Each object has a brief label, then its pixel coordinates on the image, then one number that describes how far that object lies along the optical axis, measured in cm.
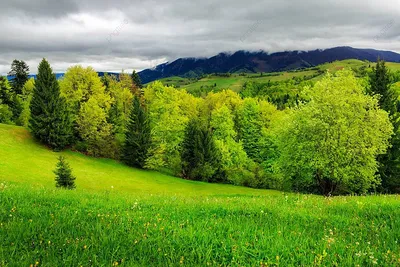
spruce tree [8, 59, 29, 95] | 10306
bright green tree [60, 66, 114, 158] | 5916
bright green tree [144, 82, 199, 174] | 6216
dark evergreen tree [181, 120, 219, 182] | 6066
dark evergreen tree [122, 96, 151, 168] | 5997
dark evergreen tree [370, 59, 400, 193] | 4431
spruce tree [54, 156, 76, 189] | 2734
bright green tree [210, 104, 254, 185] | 6128
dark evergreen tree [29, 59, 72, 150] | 5469
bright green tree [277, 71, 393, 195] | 3216
